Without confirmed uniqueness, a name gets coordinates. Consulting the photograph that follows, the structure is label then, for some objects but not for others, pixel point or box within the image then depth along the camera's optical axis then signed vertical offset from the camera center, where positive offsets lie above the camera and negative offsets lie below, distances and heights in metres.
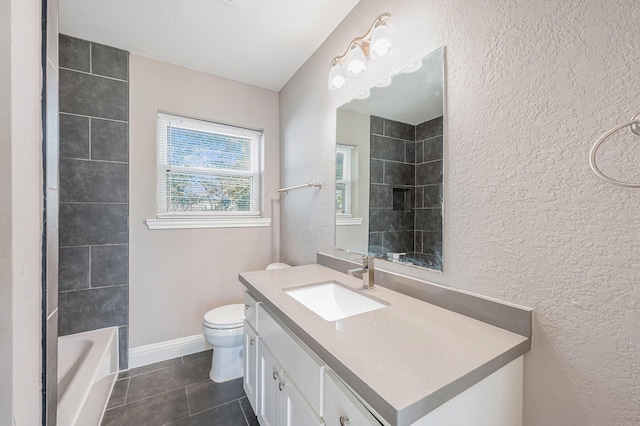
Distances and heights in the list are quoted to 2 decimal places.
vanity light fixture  1.23 +0.85
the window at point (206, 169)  2.12 +0.41
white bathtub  1.14 -0.87
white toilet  1.75 -0.88
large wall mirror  1.10 +0.24
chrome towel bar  1.85 +0.22
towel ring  0.59 +0.15
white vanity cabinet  0.60 -0.53
